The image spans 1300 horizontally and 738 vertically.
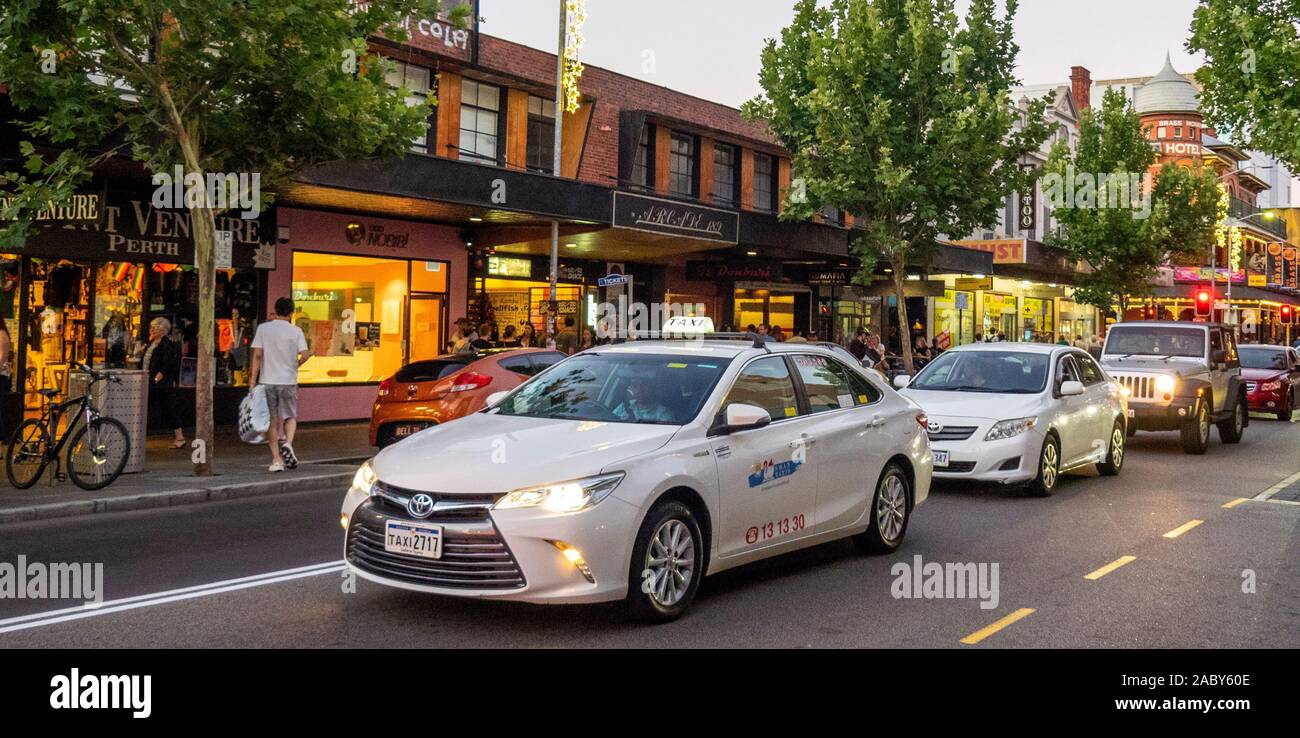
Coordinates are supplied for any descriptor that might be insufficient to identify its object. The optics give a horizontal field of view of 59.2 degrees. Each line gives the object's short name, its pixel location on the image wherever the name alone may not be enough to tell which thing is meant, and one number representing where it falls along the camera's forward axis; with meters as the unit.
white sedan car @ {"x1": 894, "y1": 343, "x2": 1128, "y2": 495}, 11.43
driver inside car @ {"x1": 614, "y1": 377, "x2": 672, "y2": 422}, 6.74
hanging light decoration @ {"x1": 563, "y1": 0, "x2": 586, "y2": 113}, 21.20
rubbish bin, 12.38
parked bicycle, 11.43
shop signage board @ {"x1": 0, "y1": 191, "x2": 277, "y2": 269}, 15.88
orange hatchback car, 13.78
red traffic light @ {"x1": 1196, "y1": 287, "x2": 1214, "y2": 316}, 50.69
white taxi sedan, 5.70
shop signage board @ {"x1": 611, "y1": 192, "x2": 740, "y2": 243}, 20.52
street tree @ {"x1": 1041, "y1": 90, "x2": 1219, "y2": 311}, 39.31
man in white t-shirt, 12.98
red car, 24.28
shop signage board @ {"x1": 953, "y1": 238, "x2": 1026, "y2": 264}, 35.62
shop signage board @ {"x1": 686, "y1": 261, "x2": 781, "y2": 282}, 27.30
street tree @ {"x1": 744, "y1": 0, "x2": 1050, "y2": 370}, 25.23
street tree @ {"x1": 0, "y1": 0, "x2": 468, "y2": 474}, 11.42
